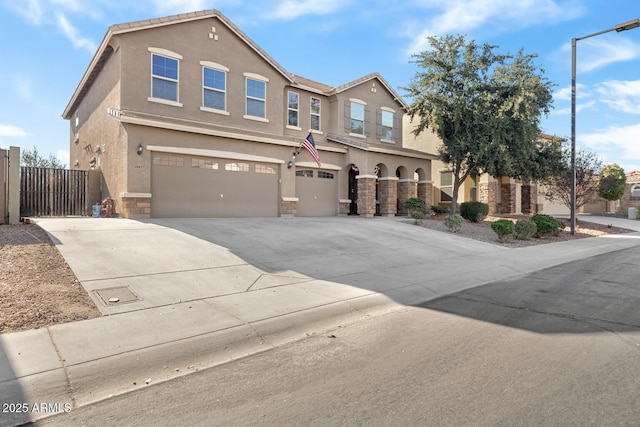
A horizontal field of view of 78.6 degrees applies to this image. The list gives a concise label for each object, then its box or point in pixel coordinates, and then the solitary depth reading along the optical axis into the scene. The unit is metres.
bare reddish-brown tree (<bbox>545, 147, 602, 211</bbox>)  22.13
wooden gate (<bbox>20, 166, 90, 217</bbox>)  14.56
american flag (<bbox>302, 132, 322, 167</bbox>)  17.31
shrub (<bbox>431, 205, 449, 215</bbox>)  22.34
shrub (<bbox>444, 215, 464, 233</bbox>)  16.33
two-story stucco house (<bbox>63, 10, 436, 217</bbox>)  14.52
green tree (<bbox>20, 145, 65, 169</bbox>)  32.34
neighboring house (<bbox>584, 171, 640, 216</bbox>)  37.16
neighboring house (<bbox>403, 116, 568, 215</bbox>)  28.33
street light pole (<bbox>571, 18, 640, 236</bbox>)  16.98
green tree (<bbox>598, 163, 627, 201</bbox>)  24.64
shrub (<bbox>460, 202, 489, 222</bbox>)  21.44
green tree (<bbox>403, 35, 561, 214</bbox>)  18.81
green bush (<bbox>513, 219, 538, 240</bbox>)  15.79
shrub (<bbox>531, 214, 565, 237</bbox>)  16.92
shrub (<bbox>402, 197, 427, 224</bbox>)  20.80
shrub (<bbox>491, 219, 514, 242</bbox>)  14.77
